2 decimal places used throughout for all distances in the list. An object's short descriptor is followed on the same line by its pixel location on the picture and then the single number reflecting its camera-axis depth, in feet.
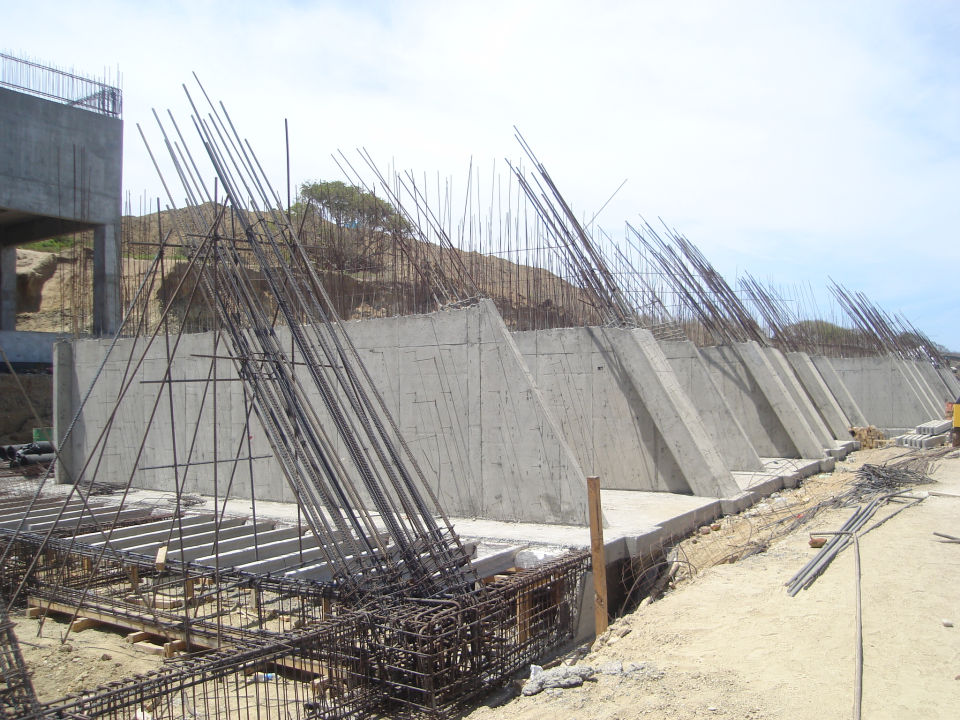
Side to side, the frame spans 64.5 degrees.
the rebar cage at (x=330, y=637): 16.14
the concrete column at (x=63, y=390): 50.78
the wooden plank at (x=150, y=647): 21.68
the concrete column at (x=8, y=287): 77.87
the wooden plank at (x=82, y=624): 24.16
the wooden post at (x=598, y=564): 21.68
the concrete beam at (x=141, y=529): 29.61
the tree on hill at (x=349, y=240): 42.86
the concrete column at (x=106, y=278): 69.21
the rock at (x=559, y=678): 17.60
